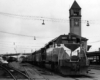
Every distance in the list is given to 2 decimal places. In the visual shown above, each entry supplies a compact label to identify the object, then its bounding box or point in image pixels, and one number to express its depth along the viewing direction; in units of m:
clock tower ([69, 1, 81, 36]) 91.69
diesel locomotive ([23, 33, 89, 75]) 18.78
